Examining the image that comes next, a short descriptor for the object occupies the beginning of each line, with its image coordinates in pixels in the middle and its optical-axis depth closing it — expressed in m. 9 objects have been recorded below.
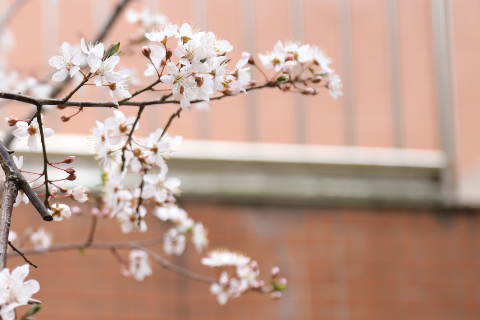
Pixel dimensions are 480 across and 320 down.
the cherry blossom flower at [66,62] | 0.98
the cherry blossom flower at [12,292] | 0.90
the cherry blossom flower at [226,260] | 1.20
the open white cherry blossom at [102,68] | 0.96
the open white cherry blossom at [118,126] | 1.04
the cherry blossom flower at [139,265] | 1.25
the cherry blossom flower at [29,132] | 0.99
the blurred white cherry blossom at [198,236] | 1.26
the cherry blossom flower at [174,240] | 1.26
